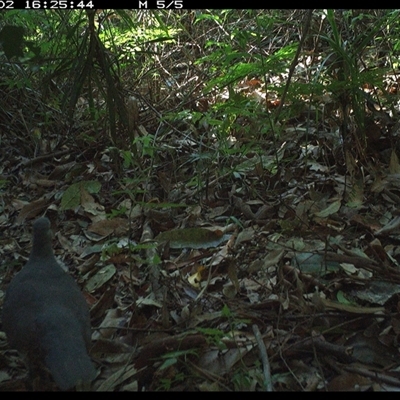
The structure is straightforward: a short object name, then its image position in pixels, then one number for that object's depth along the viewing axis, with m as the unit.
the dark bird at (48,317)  2.02
